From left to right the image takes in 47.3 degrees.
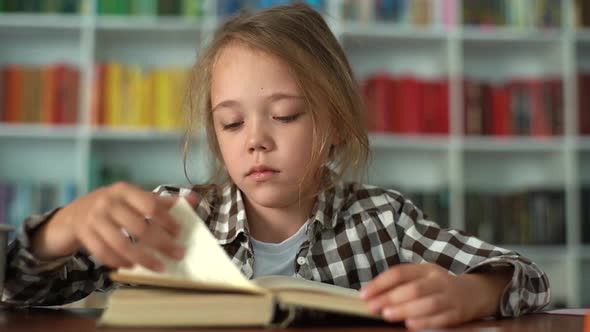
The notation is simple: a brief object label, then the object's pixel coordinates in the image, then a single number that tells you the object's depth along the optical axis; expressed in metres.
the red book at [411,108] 2.96
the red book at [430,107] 2.96
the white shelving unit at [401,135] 2.90
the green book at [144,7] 2.91
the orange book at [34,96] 2.87
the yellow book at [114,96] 2.86
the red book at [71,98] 2.87
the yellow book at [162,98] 2.88
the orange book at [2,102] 2.87
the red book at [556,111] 2.97
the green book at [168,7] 2.91
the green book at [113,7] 2.91
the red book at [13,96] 2.87
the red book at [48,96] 2.86
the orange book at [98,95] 2.83
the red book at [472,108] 2.96
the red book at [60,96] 2.86
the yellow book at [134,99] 2.87
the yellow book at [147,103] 2.87
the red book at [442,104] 2.96
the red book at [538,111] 2.97
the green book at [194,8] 2.91
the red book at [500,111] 2.98
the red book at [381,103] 2.95
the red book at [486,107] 2.97
